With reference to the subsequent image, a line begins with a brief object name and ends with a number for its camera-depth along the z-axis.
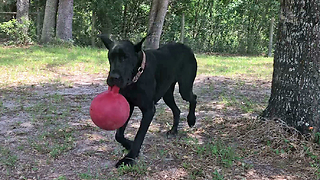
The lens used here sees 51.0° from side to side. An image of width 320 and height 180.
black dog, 3.21
